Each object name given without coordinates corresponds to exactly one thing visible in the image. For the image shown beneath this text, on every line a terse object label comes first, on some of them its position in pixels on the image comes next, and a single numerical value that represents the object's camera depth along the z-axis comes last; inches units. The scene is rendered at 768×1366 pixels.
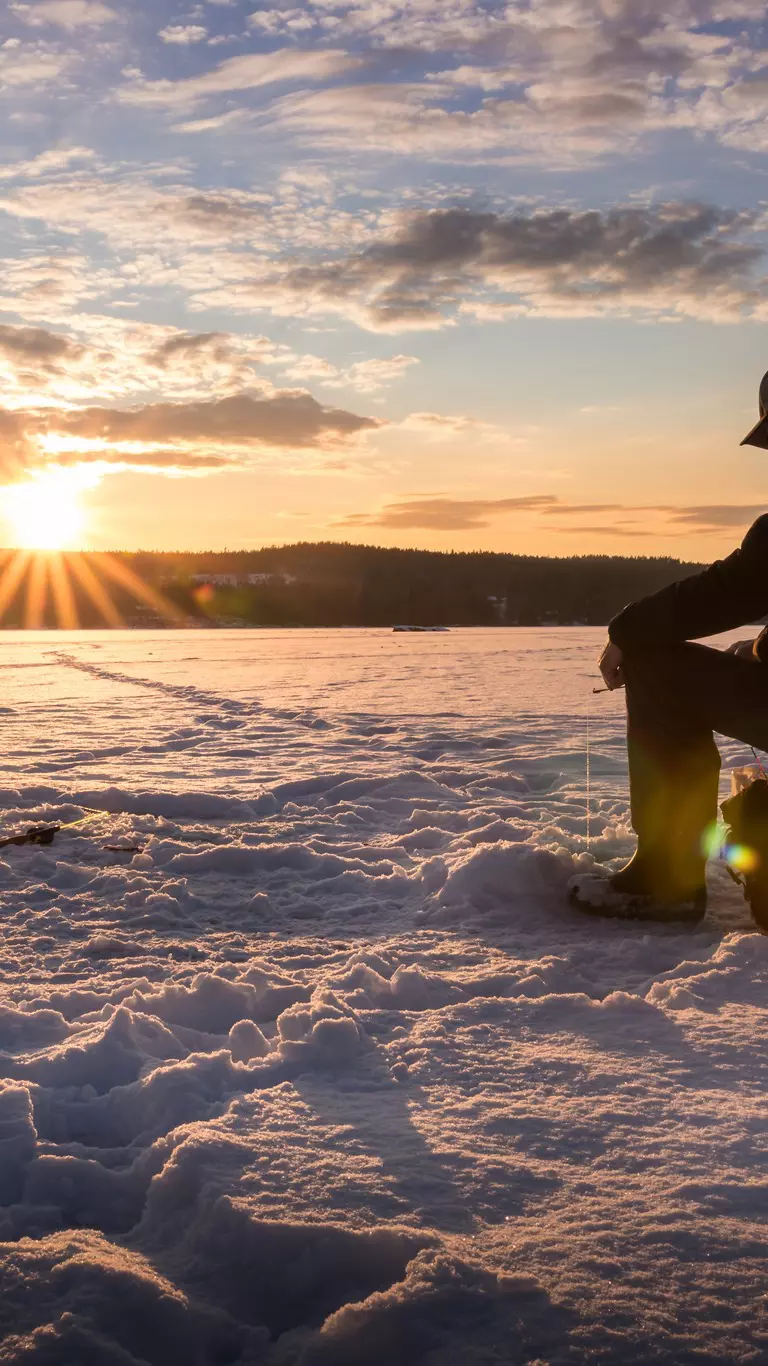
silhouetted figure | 115.2
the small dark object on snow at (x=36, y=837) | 170.2
